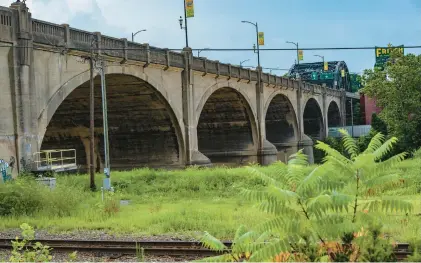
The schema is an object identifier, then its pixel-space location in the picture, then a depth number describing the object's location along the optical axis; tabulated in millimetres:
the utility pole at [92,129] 23453
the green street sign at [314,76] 109312
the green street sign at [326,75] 110575
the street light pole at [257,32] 50650
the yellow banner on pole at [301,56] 73812
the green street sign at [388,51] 45641
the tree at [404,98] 43594
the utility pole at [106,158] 23484
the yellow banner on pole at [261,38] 53312
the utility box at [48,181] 20328
